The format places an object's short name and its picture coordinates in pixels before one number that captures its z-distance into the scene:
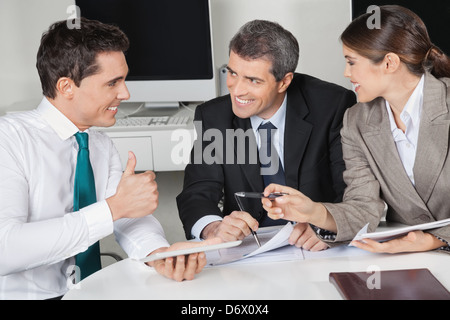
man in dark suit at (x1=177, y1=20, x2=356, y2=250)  2.13
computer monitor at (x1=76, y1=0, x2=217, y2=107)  3.23
